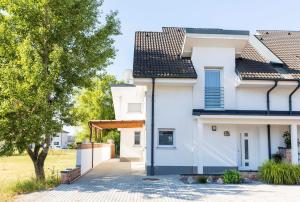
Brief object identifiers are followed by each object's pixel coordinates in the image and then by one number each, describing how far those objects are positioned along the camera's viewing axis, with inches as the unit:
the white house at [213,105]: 764.0
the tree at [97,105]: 2222.8
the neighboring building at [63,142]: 4876.0
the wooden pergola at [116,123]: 1016.9
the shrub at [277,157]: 793.2
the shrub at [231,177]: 633.6
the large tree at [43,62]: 598.5
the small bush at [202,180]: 635.5
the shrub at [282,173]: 636.7
